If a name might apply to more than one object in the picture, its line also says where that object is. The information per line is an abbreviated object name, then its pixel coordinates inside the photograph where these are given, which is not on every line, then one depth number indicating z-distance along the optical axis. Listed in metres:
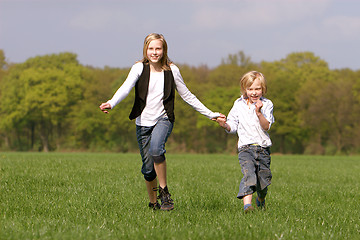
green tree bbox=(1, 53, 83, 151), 126.56
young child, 13.44
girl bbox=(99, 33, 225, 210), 12.77
